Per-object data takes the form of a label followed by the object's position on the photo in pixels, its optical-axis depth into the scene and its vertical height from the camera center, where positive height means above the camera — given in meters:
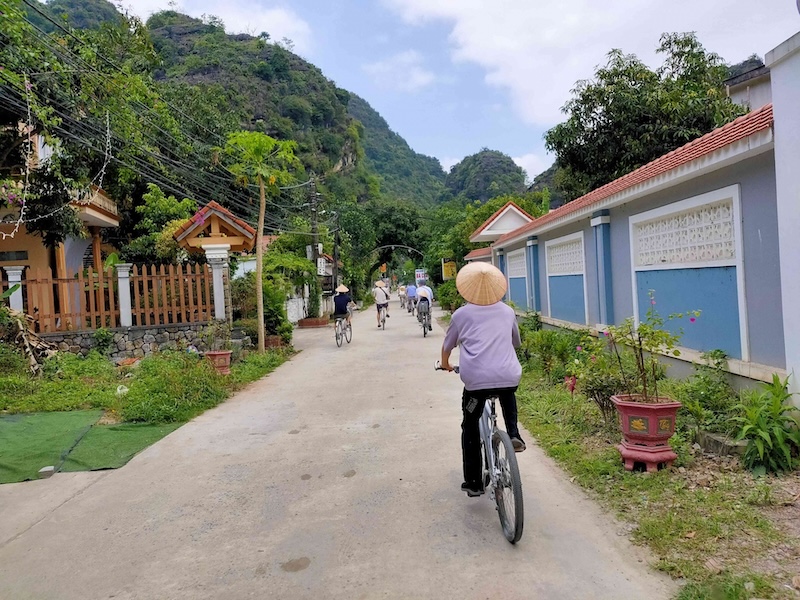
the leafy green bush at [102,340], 11.31 -0.51
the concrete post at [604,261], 8.76 +0.38
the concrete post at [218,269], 12.25 +0.78
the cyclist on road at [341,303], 15.15 -0.07
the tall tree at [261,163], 12.54 +3.12
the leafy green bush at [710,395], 4.90 -1.03
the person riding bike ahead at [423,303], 17.33 -0.23
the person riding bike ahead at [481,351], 3.81 -0.38
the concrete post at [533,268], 13.84 +0.53
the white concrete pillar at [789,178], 4.41 +0.74
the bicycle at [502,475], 3.36 -1.11
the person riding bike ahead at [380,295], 19.09 +0.09
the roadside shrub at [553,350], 8.52 -0.91
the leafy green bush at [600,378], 5.51 -0.86
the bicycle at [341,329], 15.23 -0.74
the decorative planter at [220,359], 9.91 -0.88
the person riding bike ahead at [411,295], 24.30 +0.05
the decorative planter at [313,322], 23.69 -0.82
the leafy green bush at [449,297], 24.28 -0.11
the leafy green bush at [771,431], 4.13 -1.10
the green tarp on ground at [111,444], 5.64 -1.39
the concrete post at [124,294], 11.58 +0.35
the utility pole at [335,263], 28.09 +1.76
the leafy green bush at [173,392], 7.39 -1.13
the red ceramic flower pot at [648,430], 4.33 -1.09
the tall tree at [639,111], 15.93 +4.74
